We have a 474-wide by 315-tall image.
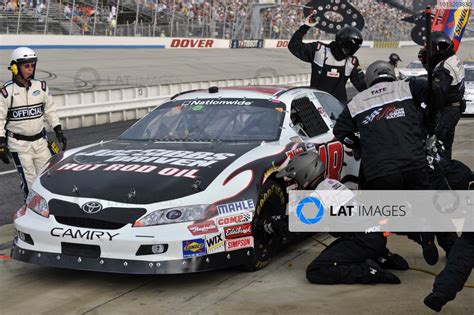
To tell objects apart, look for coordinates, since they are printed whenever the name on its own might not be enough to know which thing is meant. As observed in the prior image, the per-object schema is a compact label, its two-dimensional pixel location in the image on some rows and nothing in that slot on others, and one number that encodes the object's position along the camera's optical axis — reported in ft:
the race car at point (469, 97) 123.44
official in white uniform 49.29
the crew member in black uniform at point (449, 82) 51.47
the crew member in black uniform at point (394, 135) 37.88
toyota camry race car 35.94
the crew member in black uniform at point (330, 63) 64.63
